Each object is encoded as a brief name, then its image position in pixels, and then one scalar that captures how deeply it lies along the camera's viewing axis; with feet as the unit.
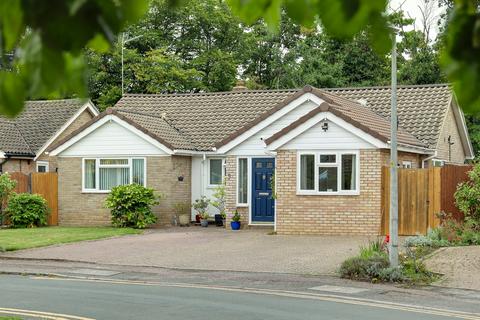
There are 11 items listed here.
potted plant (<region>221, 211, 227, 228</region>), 92.87
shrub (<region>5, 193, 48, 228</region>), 94.79
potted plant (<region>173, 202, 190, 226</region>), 94.68
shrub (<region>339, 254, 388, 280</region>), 51.70
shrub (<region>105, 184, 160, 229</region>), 90.02
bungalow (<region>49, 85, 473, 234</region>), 78.43
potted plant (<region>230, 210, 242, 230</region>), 88.53
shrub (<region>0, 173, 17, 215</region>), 95.55
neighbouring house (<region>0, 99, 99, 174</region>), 113.39
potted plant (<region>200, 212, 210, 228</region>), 93.97
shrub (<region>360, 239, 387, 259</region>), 54.75
